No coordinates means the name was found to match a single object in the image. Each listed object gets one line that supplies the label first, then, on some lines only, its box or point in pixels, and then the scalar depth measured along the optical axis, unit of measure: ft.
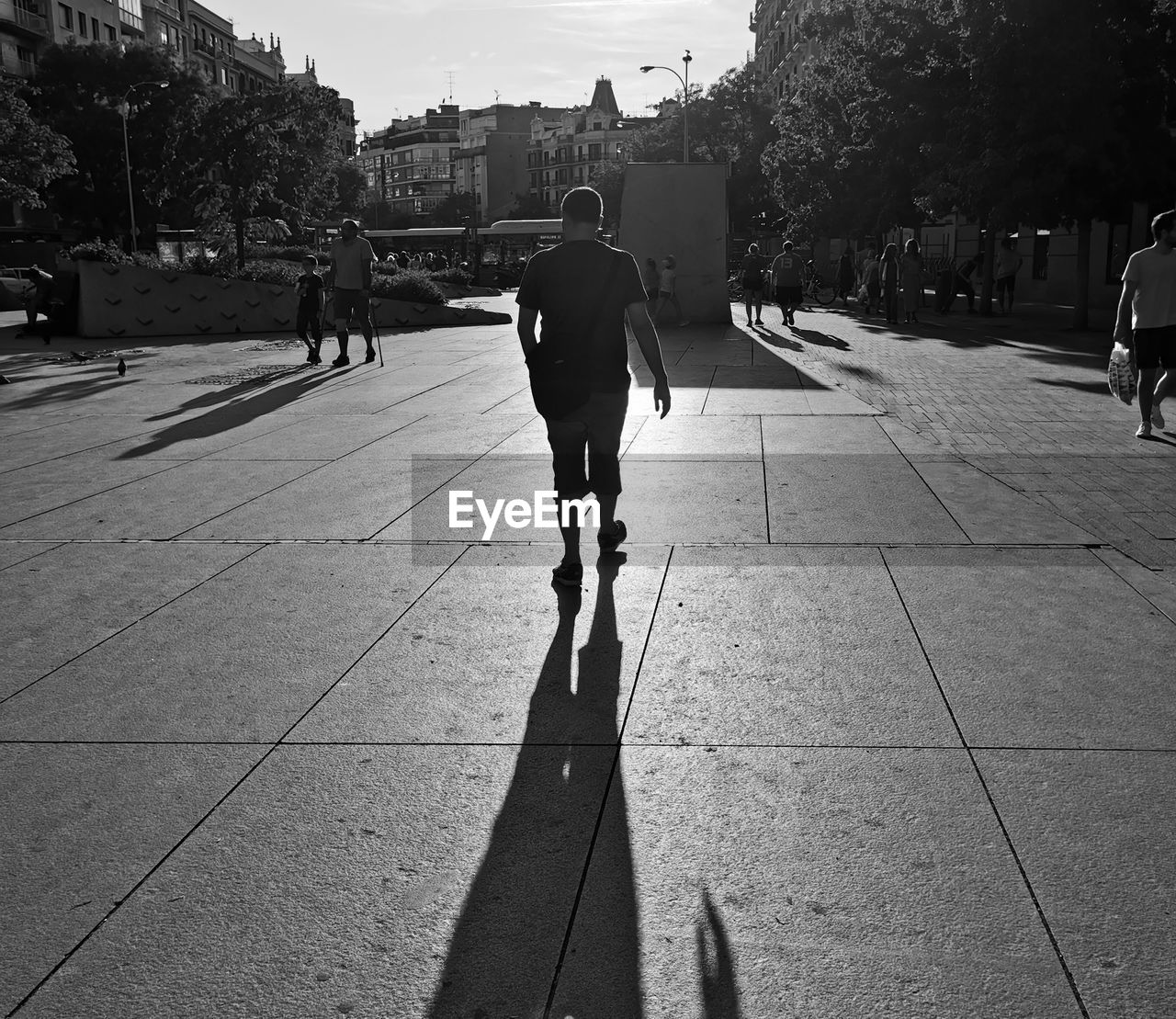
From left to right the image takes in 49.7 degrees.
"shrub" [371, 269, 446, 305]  82.89
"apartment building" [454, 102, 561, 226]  557.33
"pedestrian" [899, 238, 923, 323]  82.02
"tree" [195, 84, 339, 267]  105.70
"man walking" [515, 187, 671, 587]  18.33
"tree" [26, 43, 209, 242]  193.36
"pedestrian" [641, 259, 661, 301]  74.23
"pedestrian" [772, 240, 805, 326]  74.54
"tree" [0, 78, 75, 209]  133.08
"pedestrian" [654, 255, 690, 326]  75.61
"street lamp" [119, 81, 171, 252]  177.99
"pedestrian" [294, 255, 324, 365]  53.67
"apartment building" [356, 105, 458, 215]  623.36
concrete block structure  79.00
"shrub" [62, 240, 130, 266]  70.95
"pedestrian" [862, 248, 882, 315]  94.02
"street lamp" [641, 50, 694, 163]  223.51
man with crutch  50.52
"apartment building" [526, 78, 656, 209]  501.56
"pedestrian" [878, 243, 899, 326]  82.79
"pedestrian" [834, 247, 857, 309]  118.01
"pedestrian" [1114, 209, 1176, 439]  31.12
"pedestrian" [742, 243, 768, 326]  78.07
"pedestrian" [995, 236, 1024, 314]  83.87
